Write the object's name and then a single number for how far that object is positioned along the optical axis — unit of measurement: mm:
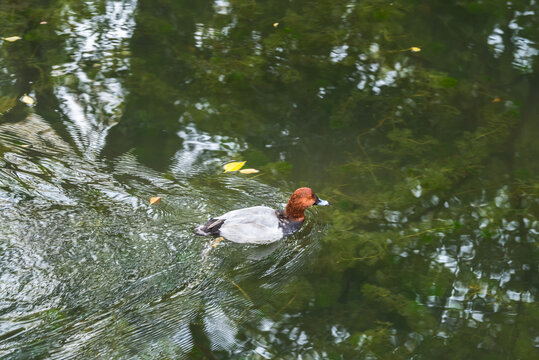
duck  10789
